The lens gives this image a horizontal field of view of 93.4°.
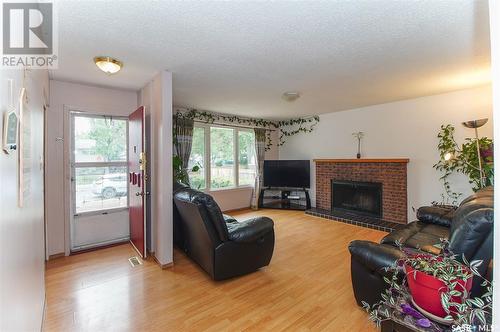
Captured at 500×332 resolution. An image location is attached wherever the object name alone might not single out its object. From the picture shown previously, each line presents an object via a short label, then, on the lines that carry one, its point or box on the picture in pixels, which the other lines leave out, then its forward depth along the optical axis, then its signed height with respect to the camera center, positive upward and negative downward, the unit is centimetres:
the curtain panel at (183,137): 480 +64
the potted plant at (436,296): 102 -61
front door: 309 -16
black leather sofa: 152 -71
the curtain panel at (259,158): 617 +25
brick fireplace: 449 -23
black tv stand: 607 -86
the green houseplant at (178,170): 405 -3
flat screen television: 596 -16
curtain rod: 536 +106
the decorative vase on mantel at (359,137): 511 +64
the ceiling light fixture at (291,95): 390 +121
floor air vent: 303 -122
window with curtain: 538 +27
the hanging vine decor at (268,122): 523 +117
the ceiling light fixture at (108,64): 251 +115
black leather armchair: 248 -78
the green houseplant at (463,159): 341 +9
